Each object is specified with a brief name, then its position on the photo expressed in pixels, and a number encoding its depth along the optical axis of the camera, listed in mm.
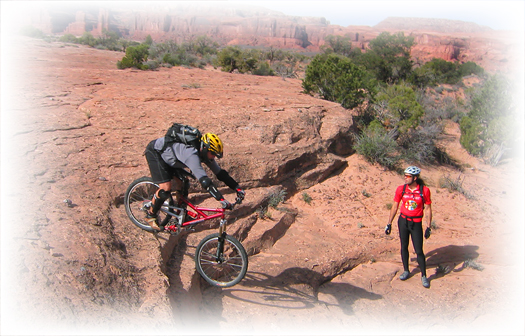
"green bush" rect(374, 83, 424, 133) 11609
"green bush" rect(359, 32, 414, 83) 26031
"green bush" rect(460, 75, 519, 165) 12516
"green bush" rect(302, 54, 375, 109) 12461
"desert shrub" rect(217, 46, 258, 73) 21031
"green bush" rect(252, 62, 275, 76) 21266
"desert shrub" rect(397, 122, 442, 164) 10978
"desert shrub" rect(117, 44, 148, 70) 15164
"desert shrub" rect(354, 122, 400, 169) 9656
